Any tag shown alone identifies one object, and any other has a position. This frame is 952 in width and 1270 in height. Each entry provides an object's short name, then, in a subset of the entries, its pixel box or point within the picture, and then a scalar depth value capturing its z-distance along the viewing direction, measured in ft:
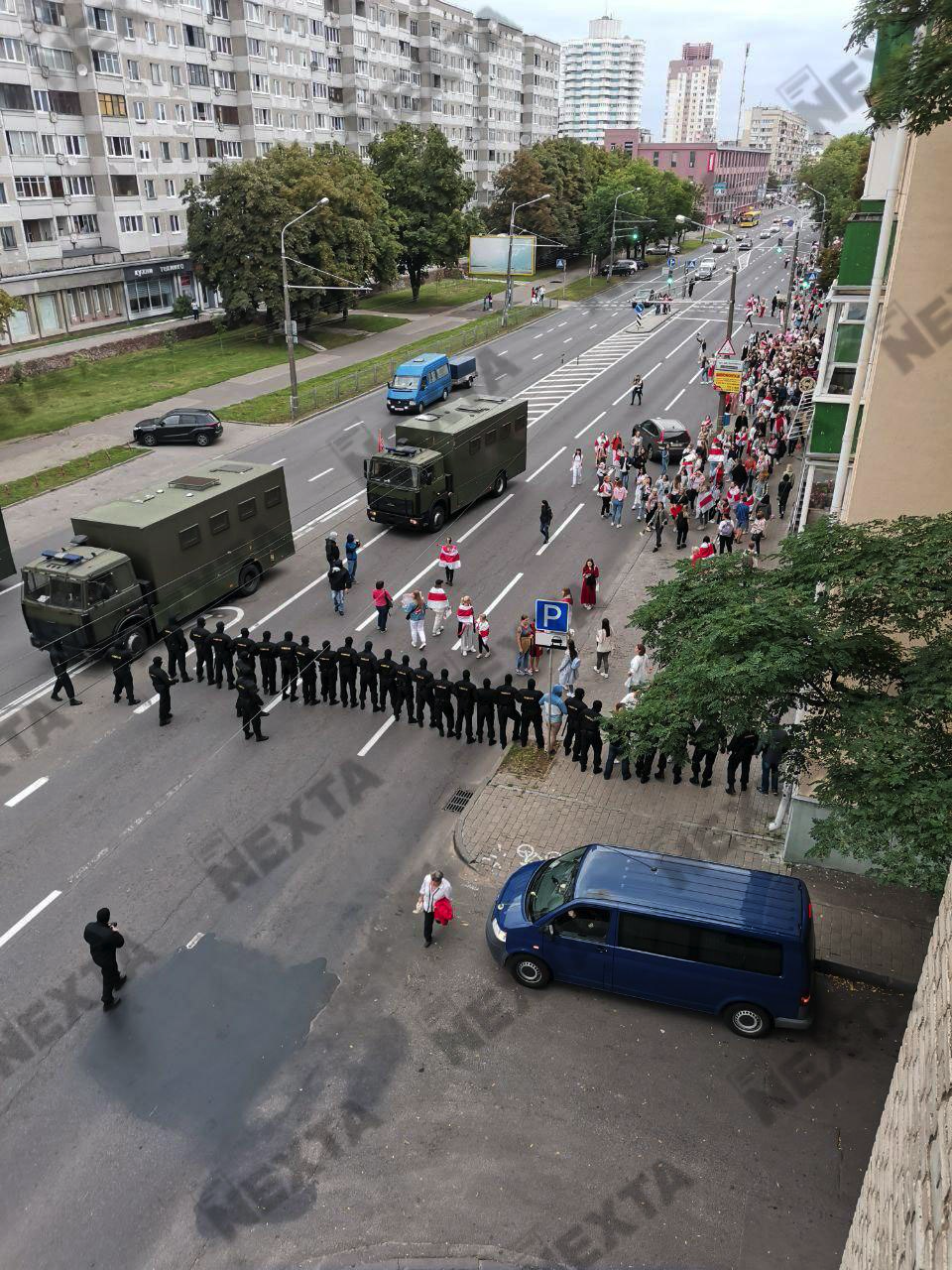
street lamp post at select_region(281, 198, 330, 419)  122.62
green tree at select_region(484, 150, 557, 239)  256.73
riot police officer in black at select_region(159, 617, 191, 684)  58.44
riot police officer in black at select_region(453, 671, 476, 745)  52.49
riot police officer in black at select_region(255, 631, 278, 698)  56.49
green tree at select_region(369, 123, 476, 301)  198.49
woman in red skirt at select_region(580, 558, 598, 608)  67.87
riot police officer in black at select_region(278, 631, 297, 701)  55.93
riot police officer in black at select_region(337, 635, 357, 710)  55.72
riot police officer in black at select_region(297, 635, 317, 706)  56.24
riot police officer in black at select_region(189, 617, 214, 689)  57.88
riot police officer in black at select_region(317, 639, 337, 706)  56.65
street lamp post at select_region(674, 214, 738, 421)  112.57
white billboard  221.46
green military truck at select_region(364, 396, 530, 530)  82.58
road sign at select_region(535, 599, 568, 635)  47.98
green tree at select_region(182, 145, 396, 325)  155.53
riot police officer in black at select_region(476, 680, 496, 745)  52.04
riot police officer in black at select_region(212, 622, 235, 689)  57.26
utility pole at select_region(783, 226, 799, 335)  175.46
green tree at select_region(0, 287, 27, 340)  109.50
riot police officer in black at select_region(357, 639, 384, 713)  54.75
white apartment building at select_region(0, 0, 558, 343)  159.53
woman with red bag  36.88
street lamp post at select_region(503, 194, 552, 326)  195.00
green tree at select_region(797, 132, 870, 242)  186.73
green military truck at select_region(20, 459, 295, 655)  58.34
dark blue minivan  32.68
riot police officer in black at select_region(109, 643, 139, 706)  56.49
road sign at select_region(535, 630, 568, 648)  48.80
